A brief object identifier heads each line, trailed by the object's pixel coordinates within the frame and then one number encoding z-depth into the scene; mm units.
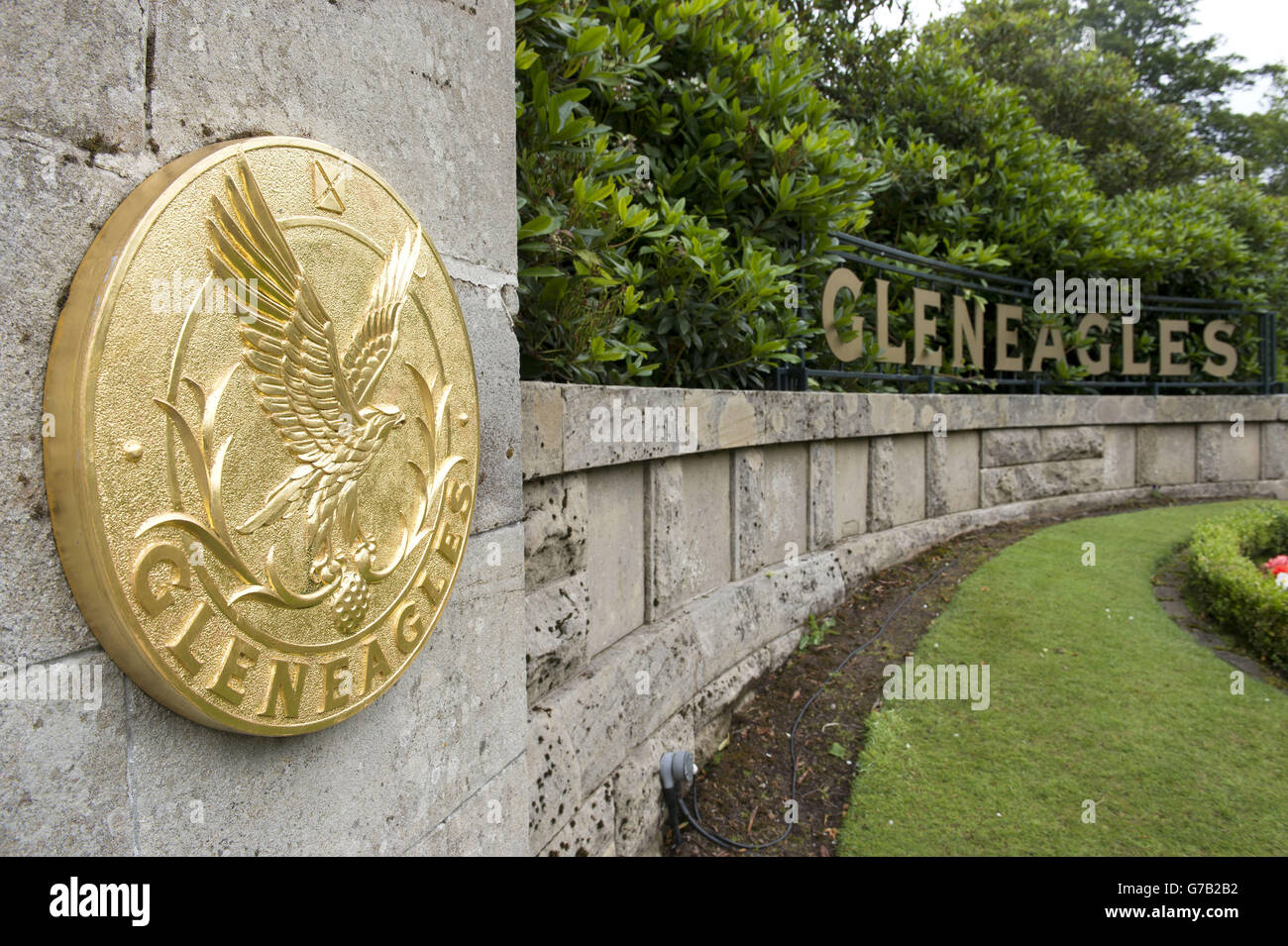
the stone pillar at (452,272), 971
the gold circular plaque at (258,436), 997
